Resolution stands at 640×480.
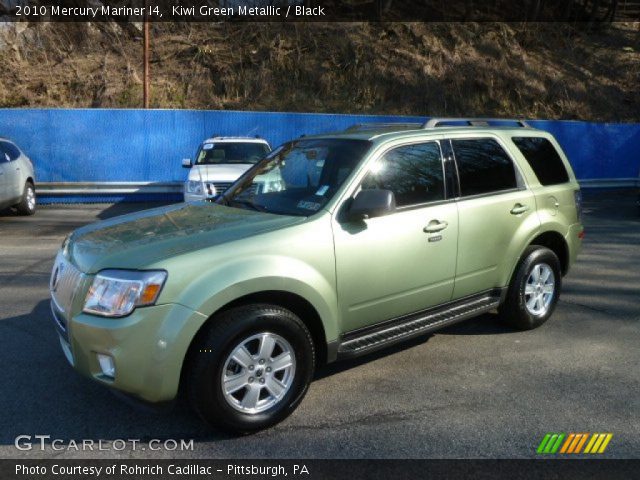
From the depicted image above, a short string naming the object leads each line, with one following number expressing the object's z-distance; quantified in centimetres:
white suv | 995
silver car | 1092
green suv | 315
